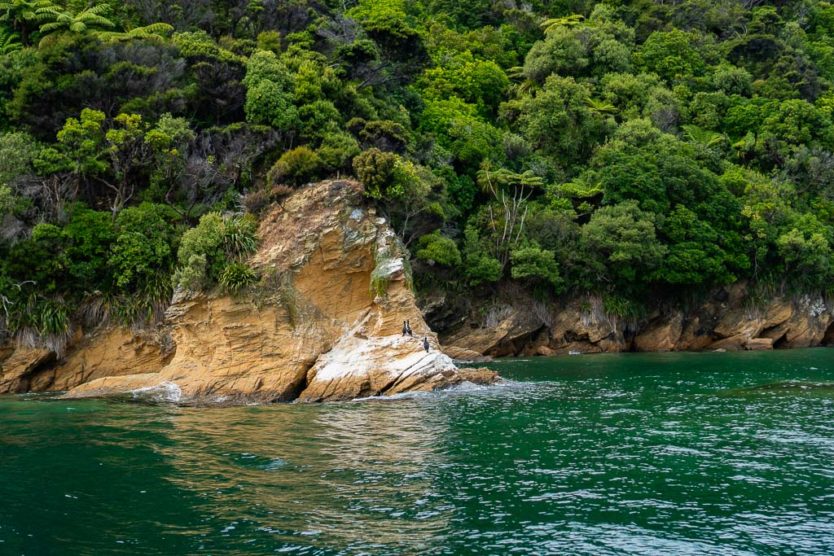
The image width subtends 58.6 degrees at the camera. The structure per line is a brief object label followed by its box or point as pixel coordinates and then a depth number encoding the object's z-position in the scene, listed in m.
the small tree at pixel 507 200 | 52.28
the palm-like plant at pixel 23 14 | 43.53
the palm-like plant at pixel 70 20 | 42.56
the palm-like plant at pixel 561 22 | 76.06
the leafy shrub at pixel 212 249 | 32.34
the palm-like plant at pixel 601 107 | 64.31
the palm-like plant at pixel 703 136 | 63.47
